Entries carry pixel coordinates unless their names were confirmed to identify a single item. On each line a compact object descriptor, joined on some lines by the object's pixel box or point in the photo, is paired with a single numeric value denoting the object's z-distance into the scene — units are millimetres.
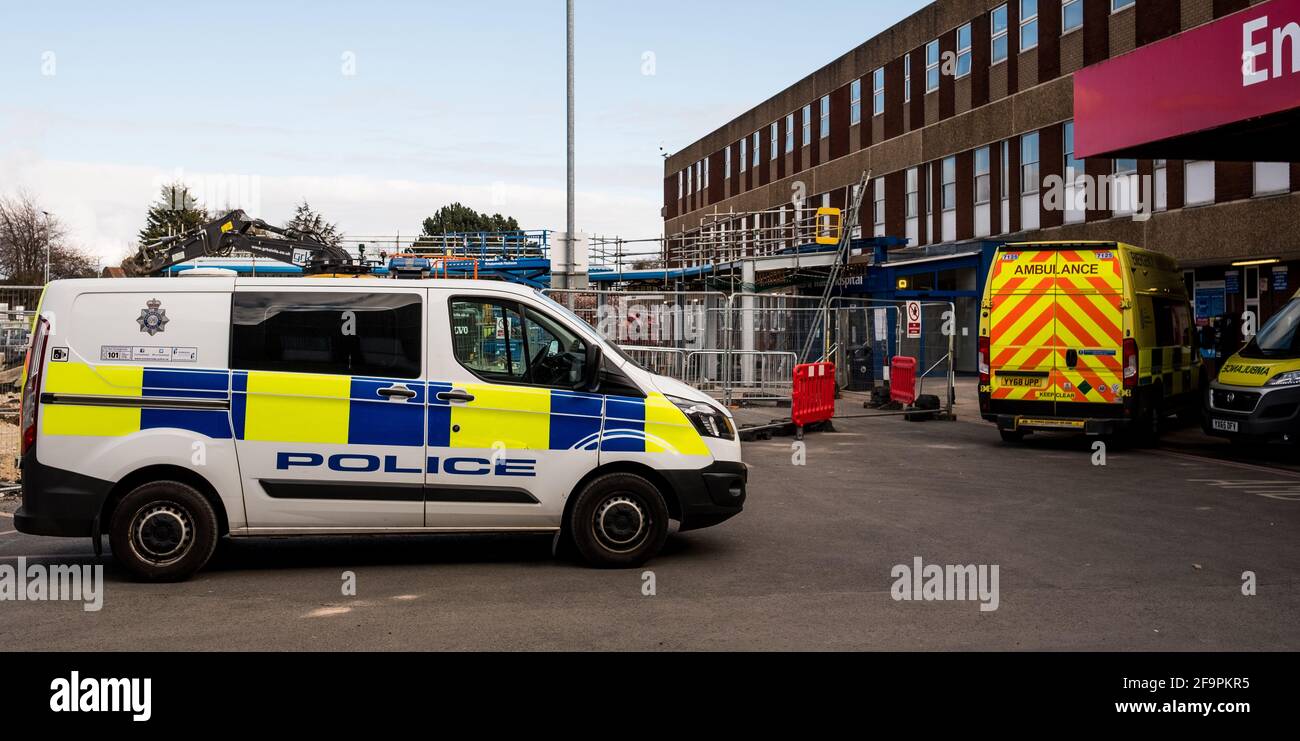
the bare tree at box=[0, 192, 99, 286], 54625
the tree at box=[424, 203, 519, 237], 82188
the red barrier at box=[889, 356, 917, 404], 21750
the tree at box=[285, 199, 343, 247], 74969
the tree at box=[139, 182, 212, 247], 75562
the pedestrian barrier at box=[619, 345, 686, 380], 19969
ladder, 28444
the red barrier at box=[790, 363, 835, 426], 16703
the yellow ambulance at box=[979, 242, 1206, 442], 14773
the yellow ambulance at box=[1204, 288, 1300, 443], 13961
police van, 7027
